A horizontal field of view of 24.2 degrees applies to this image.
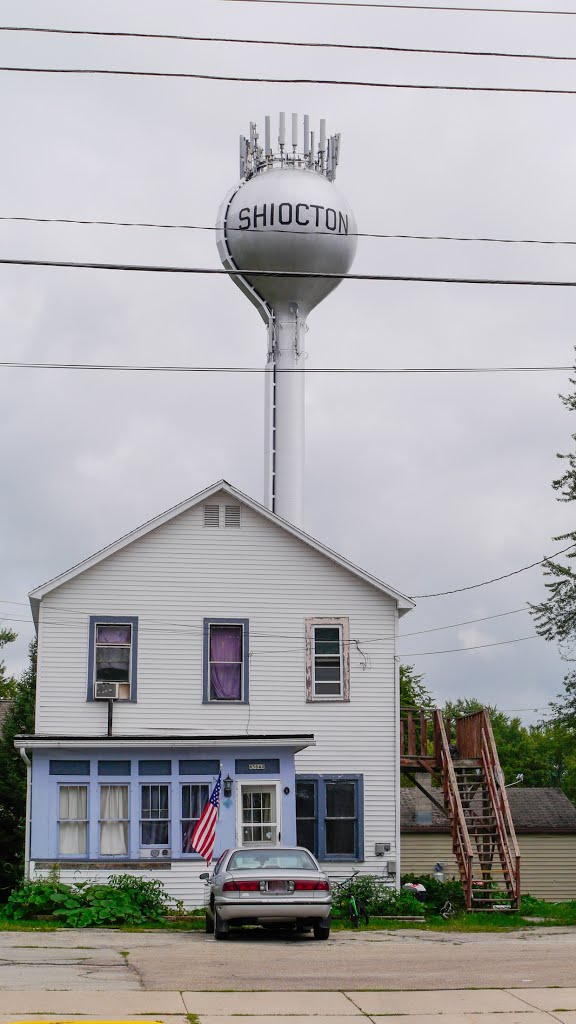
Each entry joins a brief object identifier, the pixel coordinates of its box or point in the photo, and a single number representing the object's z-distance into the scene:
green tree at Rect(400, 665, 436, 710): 58.41
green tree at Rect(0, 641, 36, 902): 37.62
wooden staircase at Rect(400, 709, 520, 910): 27.06
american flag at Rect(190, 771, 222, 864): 26.12
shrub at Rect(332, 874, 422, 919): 25.56
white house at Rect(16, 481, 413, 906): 26.83
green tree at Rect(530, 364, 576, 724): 33.56
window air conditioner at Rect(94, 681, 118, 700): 28.33
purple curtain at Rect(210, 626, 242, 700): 29.09
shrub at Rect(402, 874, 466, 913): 27.38
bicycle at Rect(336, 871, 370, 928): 23.45
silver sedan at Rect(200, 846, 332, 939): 18.80
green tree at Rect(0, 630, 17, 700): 62.56
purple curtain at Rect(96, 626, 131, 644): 28.80
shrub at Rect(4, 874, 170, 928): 23.09
